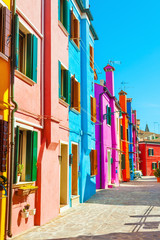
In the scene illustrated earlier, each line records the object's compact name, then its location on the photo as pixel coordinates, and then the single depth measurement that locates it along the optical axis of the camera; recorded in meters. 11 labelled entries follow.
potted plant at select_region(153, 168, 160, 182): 28.17
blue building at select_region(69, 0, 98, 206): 12.36
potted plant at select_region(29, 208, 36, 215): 7.50
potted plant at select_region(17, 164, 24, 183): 7.12
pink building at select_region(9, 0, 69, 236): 7.30
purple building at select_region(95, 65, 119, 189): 20.20
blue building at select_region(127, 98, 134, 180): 34.36
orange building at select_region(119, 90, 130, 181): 29.32
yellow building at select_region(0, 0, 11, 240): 6.21
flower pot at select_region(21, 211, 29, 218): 7.14
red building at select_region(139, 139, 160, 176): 47.69
